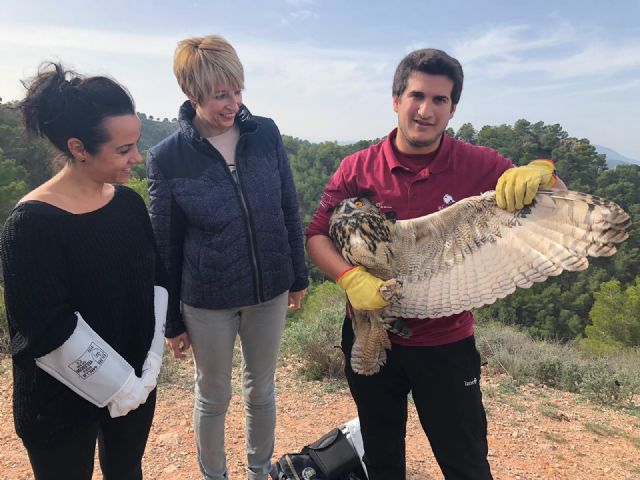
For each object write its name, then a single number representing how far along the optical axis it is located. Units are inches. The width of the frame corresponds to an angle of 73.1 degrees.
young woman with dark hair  54.2
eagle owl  64.1
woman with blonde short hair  76.5
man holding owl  70.7
